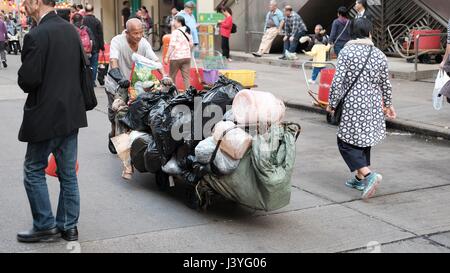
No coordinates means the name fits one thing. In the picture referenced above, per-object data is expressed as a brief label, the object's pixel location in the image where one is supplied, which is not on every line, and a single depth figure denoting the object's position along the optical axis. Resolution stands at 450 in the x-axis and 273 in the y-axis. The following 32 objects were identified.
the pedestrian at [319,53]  12.66
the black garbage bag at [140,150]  6.43
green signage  20.62
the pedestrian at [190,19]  15.66
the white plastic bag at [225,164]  5.24
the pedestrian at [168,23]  20.30
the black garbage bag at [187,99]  6.05
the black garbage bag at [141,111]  6.61
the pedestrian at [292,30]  18.36
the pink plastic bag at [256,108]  5.37
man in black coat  4.63
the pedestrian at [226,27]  19.61
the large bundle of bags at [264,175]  5.19
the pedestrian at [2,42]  20.22
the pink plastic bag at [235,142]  5.19
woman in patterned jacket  6.21
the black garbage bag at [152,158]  6.16
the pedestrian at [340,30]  13.62
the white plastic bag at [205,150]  5.38
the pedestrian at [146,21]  25.39
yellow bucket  11.11
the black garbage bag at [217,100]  5.76
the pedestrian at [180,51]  11.66
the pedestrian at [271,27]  19.36
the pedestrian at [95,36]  14.94
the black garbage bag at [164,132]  5.88
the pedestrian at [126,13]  28.53
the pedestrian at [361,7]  13.10
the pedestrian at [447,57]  8.55
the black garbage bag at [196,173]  5.41
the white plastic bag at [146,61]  7.50
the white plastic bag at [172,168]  5.86
